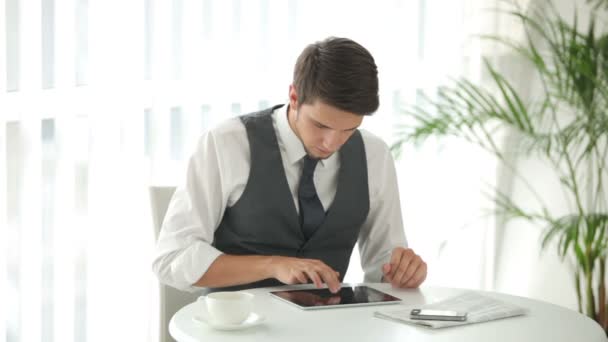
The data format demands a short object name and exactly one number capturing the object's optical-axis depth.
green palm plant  4.25
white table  2.75
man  3.22
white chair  3.47
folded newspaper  2.86
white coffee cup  2.75
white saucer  2.75
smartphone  2.87
